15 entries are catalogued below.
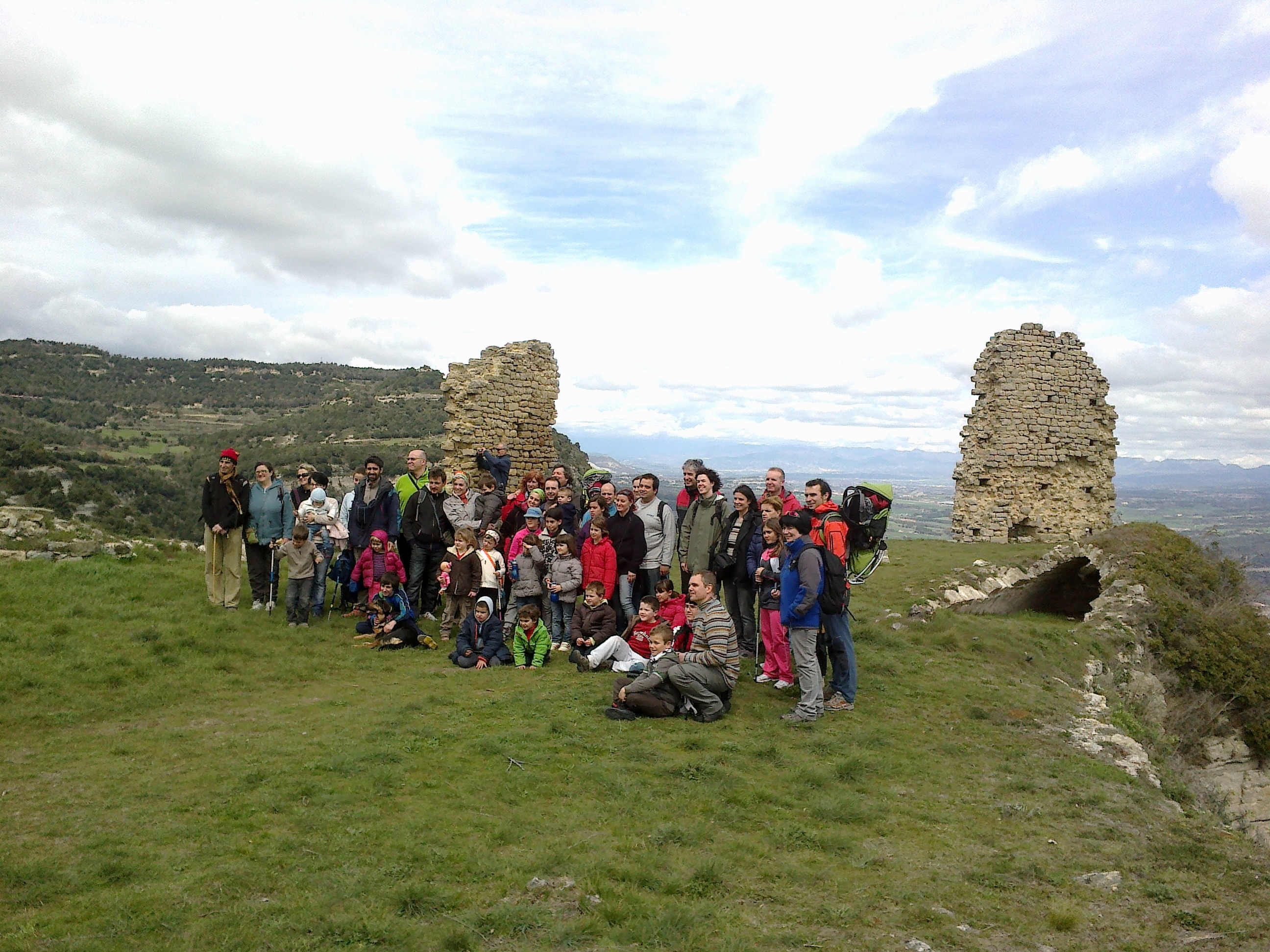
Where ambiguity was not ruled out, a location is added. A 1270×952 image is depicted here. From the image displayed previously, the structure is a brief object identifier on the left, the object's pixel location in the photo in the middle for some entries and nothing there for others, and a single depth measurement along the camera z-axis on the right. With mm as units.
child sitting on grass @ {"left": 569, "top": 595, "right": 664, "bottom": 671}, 9172
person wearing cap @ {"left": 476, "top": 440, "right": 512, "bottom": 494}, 12836
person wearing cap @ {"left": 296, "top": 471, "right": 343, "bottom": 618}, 11156
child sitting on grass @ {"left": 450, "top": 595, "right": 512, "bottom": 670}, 9742
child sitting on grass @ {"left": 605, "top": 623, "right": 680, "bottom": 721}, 7918
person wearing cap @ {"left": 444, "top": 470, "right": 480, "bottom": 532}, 11281
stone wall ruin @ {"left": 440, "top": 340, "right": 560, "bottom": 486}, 17109
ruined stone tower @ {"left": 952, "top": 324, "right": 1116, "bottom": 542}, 21266
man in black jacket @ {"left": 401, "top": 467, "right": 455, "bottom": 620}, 11180
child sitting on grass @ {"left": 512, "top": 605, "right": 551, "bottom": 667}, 9734
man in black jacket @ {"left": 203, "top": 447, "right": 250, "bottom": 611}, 10688
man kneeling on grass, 8008
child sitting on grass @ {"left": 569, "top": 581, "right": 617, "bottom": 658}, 9820
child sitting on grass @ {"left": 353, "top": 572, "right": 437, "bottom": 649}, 10391
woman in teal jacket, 10844
